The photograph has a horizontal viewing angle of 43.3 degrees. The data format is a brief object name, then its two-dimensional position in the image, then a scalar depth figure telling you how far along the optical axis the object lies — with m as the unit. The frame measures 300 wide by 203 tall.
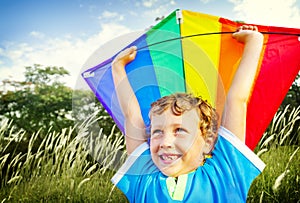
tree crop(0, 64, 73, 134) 7.93
